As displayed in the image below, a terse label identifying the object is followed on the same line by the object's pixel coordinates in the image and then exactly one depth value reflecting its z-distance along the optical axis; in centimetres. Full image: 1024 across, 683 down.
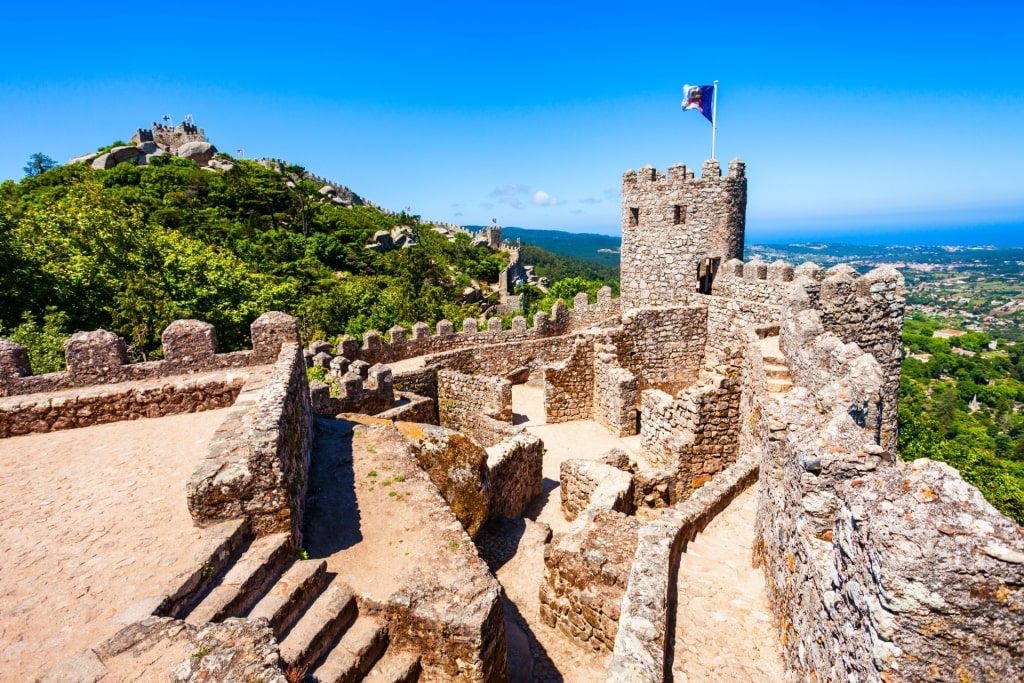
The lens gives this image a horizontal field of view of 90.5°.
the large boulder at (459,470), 675
